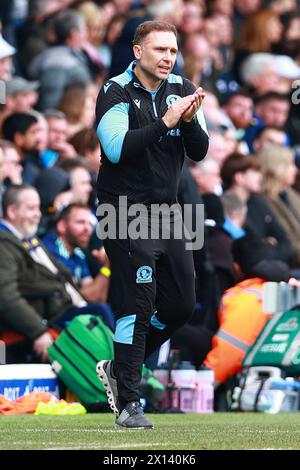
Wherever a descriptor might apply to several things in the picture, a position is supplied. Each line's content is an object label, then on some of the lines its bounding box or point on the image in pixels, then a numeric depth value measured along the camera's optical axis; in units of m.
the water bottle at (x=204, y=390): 10.79
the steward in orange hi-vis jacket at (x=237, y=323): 11.15
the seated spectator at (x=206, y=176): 12.48
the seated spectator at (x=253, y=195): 13.86
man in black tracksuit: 7.66
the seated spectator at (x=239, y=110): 16.92
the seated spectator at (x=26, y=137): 13.03
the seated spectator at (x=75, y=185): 12.60
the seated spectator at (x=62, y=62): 14.80
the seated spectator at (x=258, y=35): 18.50
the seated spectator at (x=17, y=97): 13.80
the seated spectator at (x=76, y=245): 11.98
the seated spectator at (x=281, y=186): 14.53
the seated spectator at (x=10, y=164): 12.22
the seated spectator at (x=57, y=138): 13.62
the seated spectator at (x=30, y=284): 10.73
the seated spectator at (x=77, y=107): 14.27
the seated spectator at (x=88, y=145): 13.64
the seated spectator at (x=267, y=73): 18.27
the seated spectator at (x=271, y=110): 17.33
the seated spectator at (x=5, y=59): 13.54
